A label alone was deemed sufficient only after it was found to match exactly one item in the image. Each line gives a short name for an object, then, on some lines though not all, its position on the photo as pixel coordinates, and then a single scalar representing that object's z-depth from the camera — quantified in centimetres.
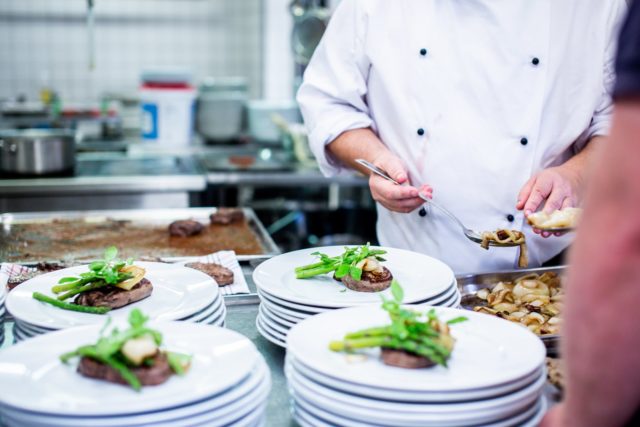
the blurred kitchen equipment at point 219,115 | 550
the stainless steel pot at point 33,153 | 389
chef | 221
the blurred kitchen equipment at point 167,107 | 492
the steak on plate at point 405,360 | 114
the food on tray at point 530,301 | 164
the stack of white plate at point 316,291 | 149
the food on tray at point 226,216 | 293
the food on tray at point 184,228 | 273
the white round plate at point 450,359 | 107
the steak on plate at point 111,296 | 148
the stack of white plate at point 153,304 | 141
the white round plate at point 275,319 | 149
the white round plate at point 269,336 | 148
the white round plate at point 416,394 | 106
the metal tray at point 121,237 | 249
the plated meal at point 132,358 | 108
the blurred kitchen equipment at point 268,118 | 546
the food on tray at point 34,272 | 196
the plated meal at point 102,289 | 148
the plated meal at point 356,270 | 159
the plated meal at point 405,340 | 114
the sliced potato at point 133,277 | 151
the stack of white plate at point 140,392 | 101
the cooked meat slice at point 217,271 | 196
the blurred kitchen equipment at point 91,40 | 383
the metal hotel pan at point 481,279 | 184
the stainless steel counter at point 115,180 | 383
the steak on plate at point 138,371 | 108
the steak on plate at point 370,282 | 159
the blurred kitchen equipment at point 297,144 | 455
